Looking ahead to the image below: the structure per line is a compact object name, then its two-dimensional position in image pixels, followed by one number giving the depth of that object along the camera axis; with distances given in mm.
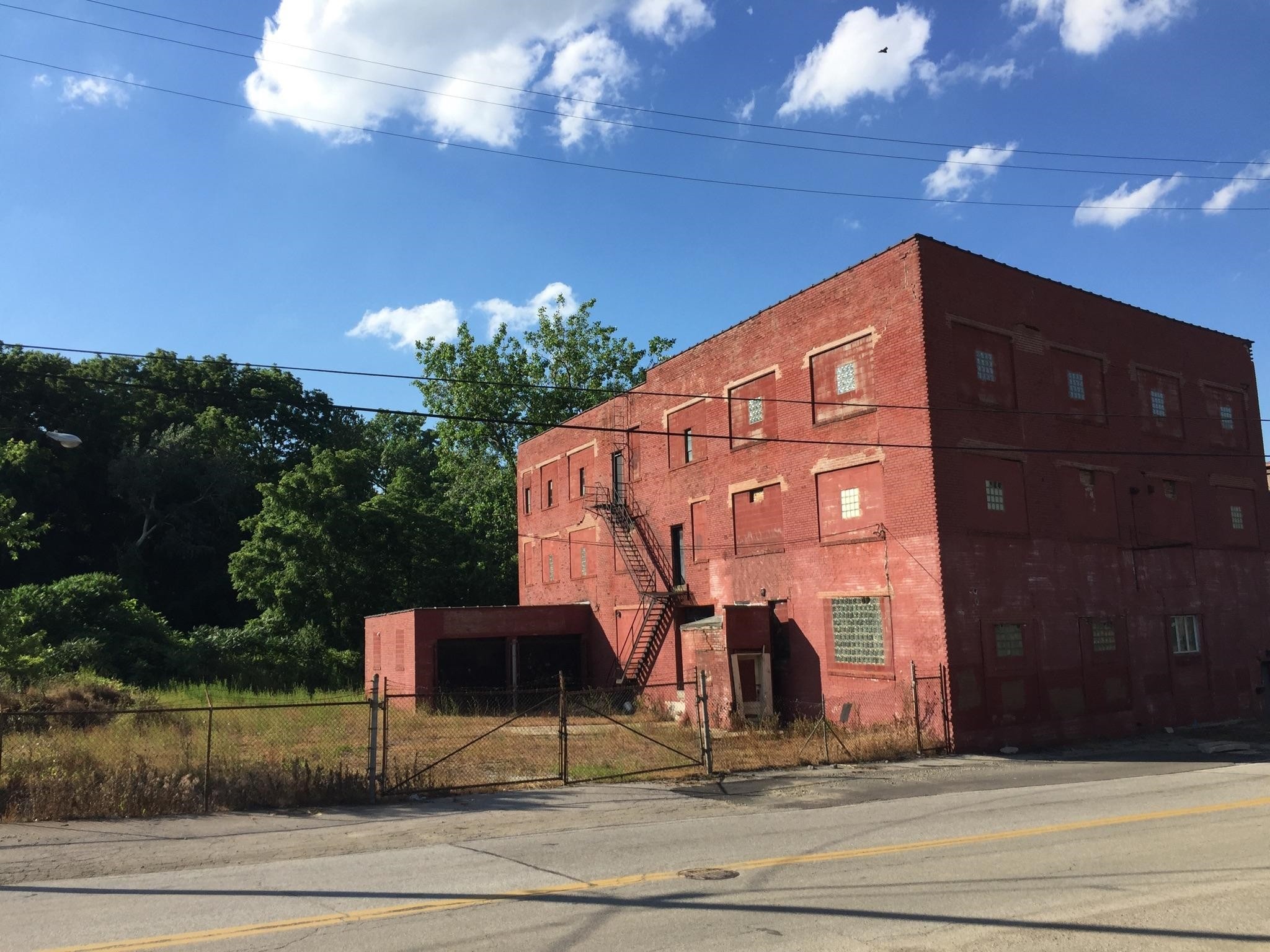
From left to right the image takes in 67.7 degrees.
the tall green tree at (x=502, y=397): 51500
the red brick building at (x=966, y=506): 22234
